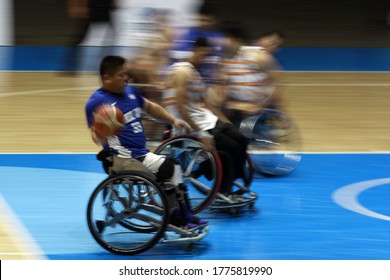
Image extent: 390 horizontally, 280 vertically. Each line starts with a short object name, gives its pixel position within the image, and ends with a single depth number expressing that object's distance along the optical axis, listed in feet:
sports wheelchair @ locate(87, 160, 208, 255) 41.73
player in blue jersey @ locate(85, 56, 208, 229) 42.78
